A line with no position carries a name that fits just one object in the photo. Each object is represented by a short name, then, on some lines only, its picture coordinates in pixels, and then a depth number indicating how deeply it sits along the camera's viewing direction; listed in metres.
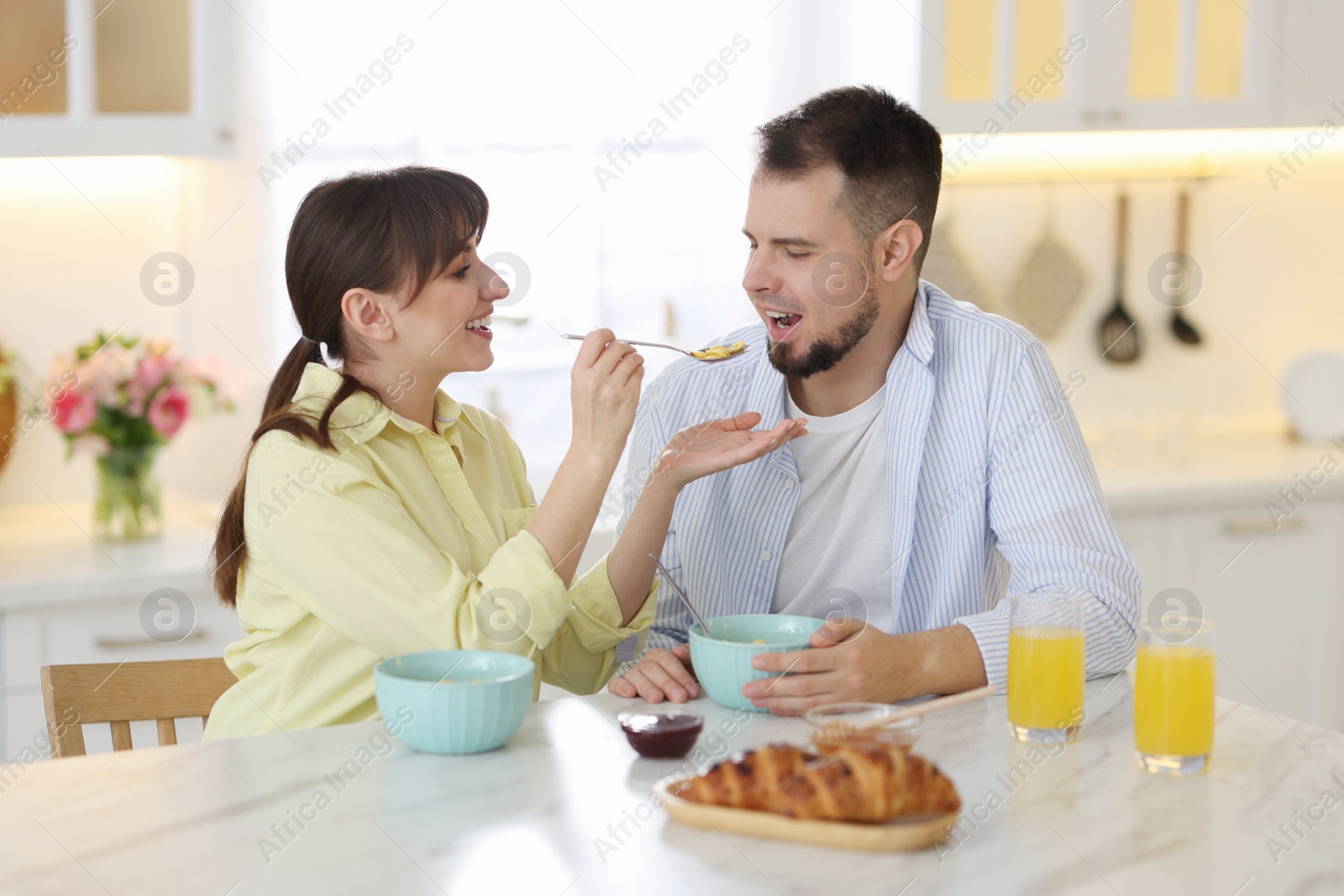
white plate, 3.68
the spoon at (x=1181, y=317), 3.69
